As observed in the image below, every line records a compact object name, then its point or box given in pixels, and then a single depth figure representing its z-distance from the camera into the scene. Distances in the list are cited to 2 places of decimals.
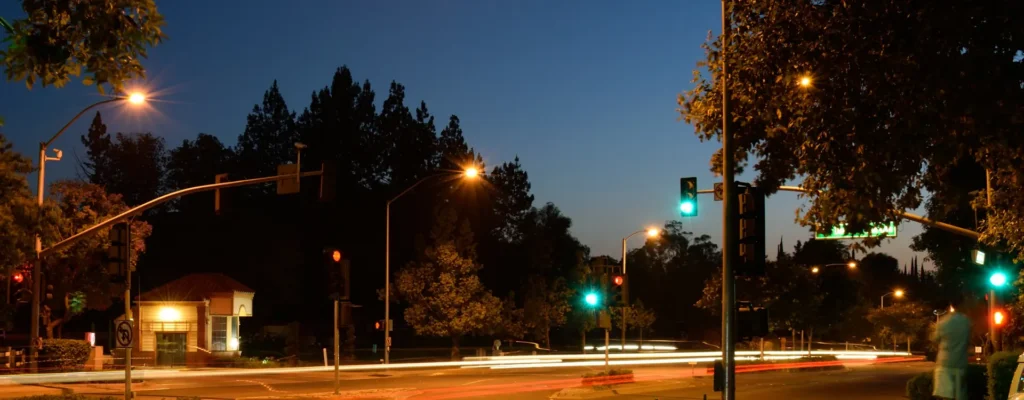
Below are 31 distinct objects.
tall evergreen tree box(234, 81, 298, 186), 64.19
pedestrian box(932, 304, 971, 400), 11.40
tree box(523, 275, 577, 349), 56.91
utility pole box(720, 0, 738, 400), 12.55
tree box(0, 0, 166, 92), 10.37
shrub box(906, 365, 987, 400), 18.39
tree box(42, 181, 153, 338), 37.97
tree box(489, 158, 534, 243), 64.31
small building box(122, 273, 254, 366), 44.44
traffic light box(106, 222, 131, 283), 18.44
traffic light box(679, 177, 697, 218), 19.42
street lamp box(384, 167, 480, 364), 38.91
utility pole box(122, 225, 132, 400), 17.44
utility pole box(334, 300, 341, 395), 23.23
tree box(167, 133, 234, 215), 64.81
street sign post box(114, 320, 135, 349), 17.70
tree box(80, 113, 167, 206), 70.31
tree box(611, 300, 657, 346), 68.00
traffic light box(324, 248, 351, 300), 21.67
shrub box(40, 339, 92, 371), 33.28
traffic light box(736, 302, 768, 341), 12.70
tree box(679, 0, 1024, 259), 11.66
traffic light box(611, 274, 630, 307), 28.03
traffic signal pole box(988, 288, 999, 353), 22.36
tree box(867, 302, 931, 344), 64.94
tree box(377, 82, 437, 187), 60.03
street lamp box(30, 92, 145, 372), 24.86
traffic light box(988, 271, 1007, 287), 21.39
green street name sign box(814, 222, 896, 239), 13.89
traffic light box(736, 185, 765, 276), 12.75
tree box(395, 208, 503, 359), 48.81
